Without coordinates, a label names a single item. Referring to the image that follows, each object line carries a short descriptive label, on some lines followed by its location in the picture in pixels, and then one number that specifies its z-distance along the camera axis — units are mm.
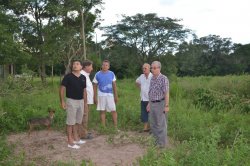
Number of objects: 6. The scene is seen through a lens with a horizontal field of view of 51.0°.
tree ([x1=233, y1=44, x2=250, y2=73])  36305
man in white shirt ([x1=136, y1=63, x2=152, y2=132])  5861
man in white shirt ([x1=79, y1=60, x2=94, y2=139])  5434
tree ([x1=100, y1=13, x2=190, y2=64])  30874
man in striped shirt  4853
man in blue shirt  5796
